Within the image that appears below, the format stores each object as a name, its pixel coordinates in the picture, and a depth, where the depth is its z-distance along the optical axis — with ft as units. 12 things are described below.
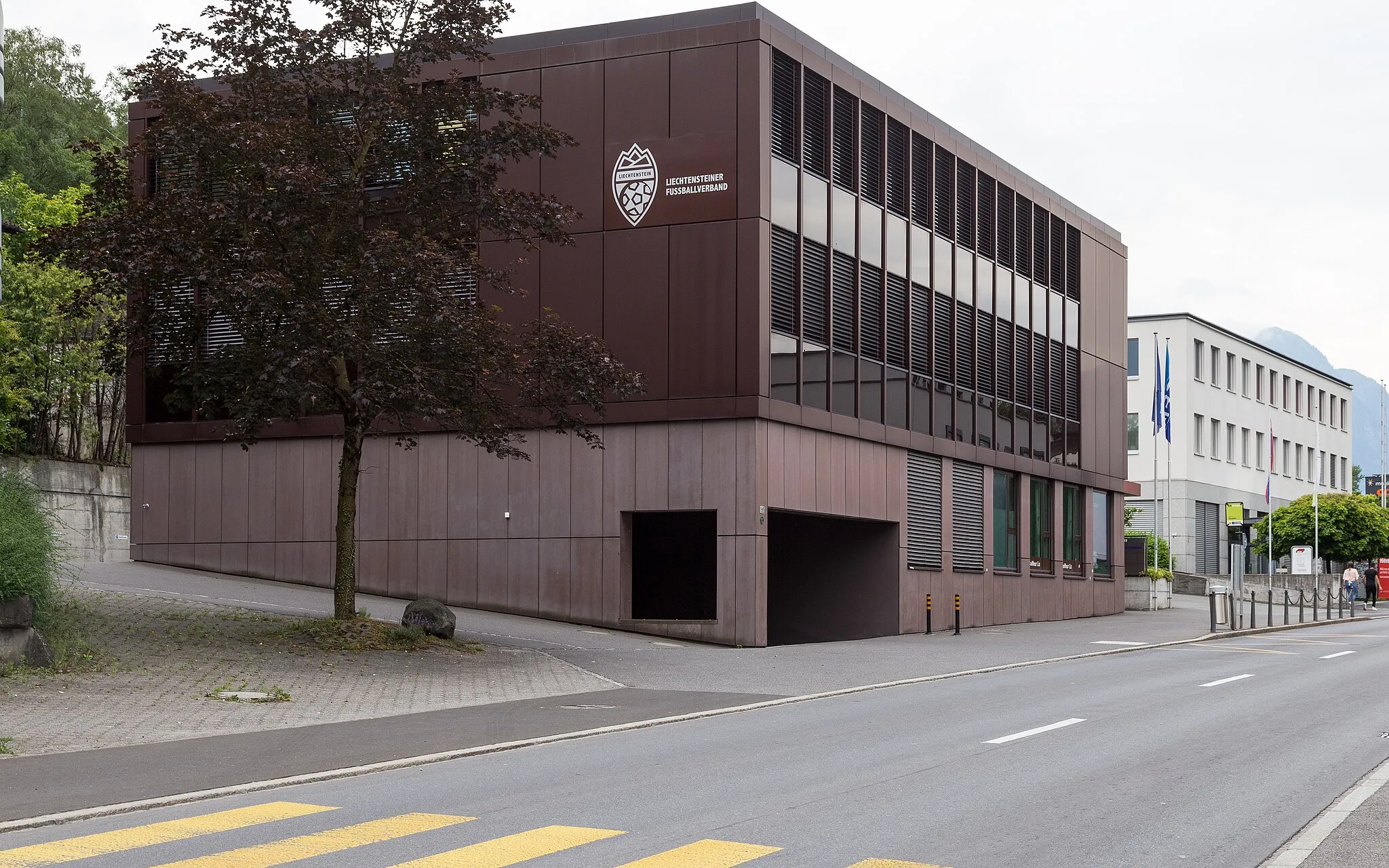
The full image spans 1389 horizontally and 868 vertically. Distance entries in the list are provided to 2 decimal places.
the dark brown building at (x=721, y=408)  98.94
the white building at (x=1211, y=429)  265.95
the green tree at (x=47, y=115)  184.44
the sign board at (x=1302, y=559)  227.40
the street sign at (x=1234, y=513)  215.98
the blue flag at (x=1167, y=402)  207.51
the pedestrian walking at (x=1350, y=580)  182.19
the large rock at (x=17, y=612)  57.00
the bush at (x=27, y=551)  57.93
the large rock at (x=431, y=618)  79.46
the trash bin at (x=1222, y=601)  124.77
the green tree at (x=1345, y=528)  253.44
